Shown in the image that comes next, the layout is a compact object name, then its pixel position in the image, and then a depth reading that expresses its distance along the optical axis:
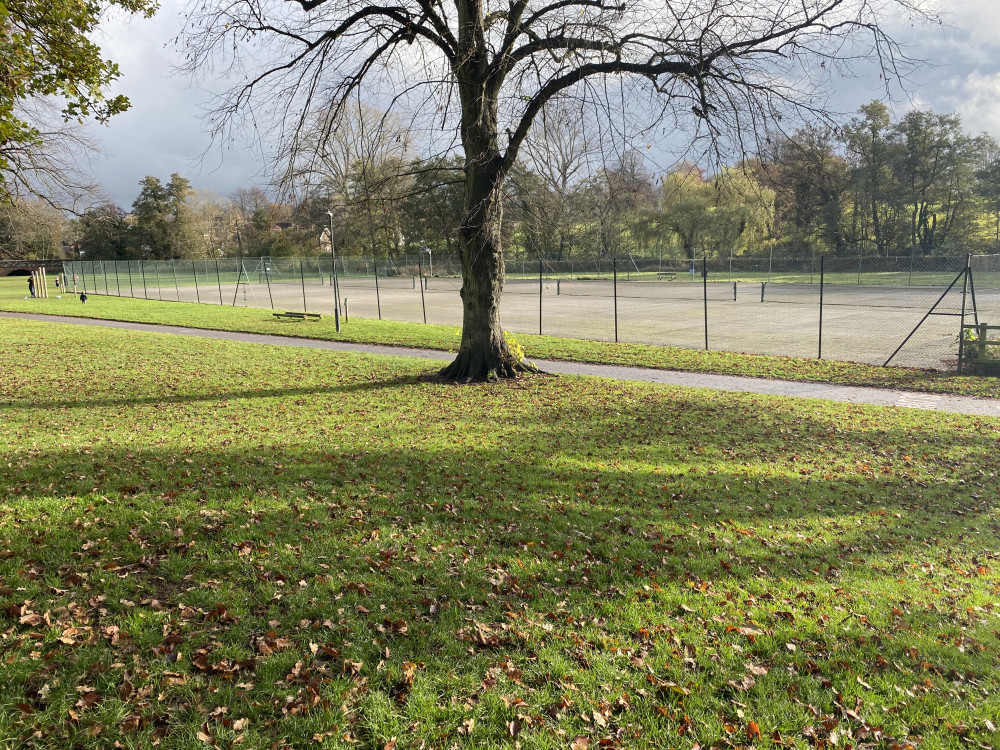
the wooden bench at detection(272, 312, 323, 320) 25.16
